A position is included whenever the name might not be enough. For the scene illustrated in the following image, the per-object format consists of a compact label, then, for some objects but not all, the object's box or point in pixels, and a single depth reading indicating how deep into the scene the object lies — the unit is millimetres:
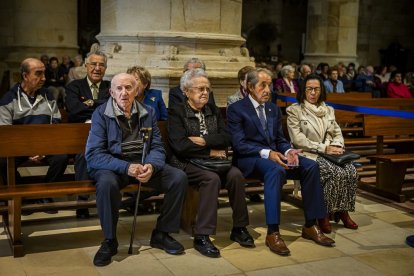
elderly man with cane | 4270
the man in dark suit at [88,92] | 5383
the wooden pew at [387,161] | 6071
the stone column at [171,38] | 6719
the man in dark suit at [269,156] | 4641
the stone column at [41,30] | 13102
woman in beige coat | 5020
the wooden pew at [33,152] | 4223
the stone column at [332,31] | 15547
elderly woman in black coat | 4512
